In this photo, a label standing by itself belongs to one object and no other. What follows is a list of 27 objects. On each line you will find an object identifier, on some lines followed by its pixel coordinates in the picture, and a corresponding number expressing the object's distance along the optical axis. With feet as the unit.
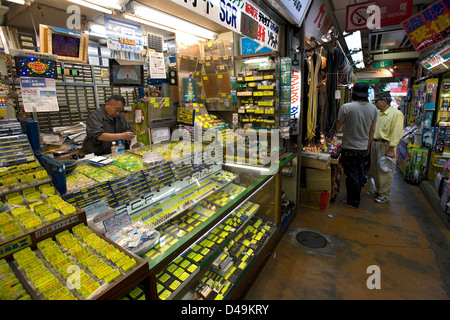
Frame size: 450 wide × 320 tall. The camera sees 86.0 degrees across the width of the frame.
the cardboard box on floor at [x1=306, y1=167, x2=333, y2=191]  13.26
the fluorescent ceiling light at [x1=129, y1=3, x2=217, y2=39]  7.98
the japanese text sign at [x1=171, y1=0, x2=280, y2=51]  6.29
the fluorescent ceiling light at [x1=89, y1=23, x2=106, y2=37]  13.39
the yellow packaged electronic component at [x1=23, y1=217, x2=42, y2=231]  3.77
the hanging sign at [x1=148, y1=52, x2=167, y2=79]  9.55
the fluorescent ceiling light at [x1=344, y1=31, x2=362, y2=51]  20.79
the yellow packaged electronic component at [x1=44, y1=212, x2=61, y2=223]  3.92
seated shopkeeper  10.82
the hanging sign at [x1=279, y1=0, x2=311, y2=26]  9.12
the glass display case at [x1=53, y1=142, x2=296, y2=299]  4.82
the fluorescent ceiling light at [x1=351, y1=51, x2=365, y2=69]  27.86
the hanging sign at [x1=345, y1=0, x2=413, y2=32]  12.66
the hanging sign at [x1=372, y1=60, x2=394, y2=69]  30.76
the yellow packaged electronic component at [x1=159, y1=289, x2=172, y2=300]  5.51
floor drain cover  10.67
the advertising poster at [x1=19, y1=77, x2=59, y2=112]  6.63
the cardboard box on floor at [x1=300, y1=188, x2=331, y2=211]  13.72
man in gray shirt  13.06
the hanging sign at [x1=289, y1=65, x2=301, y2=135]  11.77
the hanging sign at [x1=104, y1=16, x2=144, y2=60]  7.50
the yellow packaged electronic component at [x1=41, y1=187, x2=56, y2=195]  4.64
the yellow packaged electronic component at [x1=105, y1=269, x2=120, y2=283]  3.32
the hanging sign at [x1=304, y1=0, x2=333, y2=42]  13.75
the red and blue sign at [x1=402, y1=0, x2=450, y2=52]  12.82
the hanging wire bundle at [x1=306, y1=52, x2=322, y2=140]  13.09
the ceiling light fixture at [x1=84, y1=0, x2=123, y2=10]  6.86
